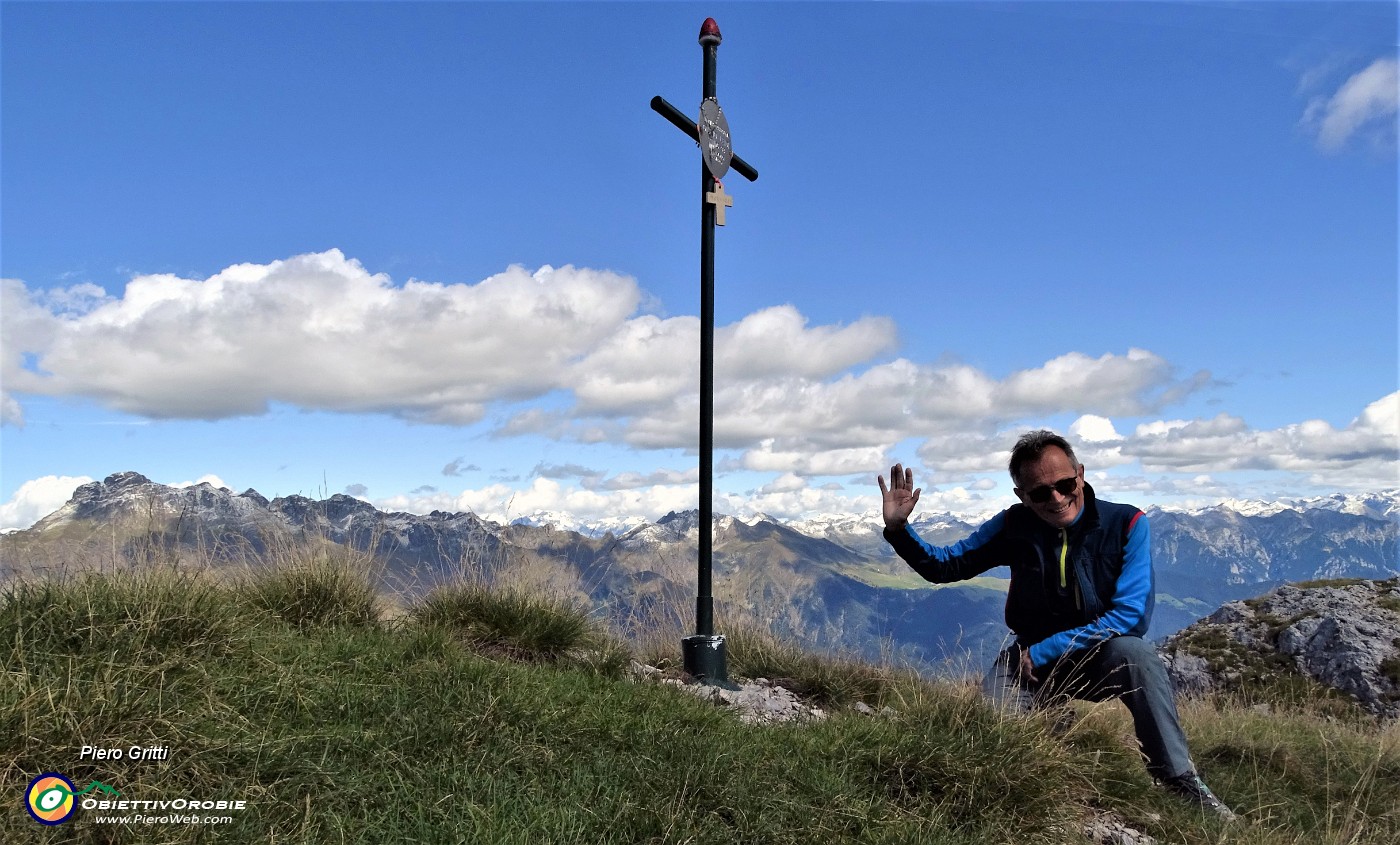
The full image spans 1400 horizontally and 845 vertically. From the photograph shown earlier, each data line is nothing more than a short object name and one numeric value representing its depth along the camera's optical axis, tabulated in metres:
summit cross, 6.39
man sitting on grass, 4.65
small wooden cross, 7.02
